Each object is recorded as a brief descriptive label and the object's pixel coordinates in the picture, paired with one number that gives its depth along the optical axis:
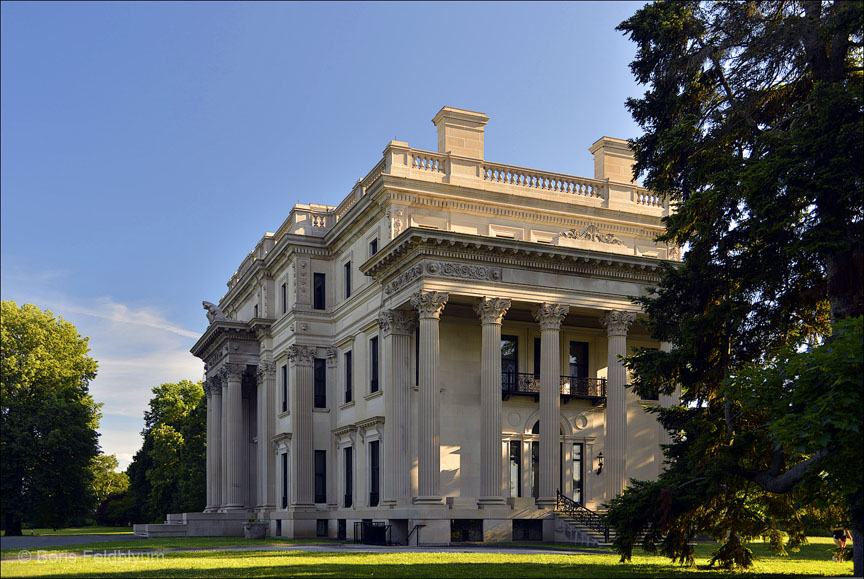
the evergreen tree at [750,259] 20.27
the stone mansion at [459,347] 37.03
